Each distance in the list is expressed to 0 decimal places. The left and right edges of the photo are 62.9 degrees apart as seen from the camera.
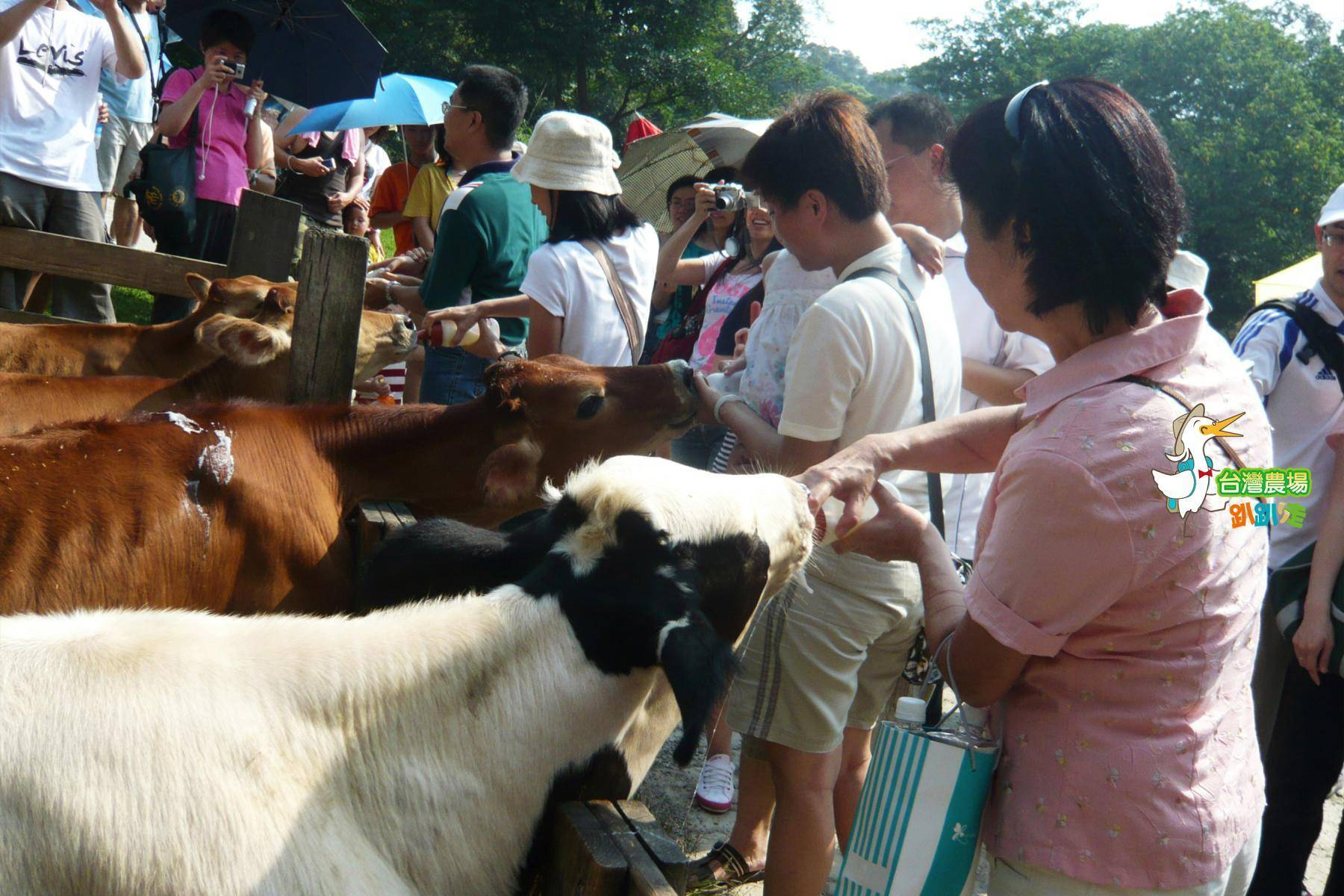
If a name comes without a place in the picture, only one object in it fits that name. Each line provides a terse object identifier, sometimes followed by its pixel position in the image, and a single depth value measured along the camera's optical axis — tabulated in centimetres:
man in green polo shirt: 525
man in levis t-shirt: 634
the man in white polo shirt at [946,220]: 400
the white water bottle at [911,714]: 199
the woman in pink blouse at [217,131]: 727
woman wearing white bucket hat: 465
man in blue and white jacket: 389
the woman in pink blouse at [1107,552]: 175
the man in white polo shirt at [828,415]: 282
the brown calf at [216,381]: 421
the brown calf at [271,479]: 305
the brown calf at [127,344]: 519
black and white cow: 163
